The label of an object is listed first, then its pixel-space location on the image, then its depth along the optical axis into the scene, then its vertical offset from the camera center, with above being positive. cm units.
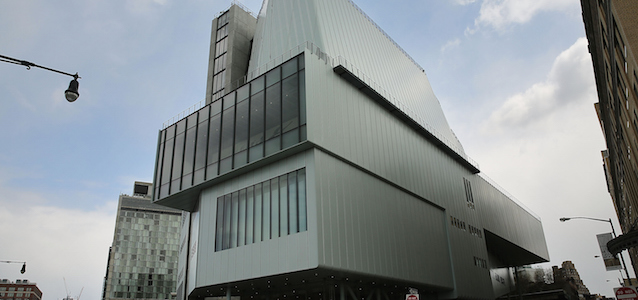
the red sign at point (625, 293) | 1531 +33
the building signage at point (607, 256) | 3764 +443
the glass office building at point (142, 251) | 12431 +1959
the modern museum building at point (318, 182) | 2988 +1006
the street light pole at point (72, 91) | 1356 +677
